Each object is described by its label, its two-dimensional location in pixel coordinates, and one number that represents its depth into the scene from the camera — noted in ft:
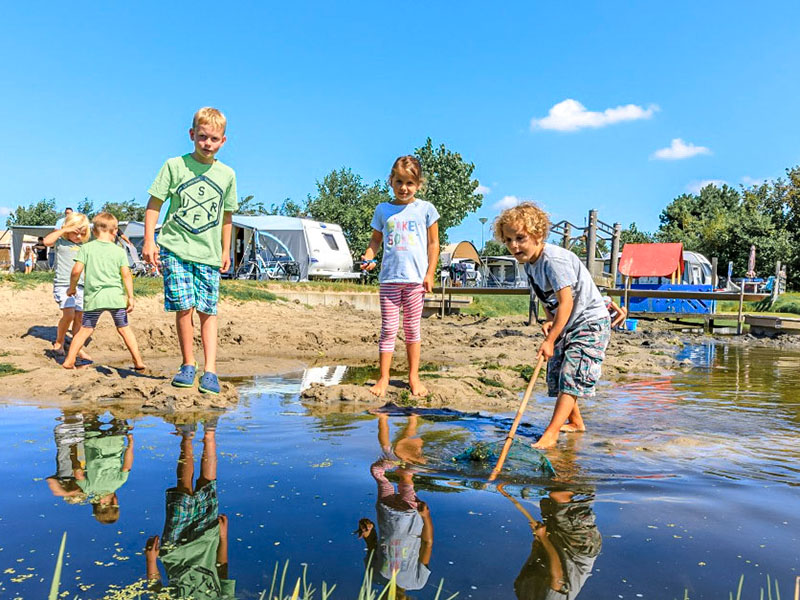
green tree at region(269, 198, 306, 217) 144.97
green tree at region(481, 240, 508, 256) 232.94
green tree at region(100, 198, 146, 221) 152.15
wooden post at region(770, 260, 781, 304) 76.54
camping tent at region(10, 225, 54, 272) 85.76
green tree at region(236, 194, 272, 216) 157.17
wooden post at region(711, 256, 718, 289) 75.56
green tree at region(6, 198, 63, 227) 148.87
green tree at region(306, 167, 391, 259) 111.14
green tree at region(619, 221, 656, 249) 209.97
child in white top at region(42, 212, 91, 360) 22.01
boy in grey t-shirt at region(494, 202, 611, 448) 12.75
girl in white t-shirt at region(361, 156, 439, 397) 16.58
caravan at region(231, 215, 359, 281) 76.59
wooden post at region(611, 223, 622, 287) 59.41
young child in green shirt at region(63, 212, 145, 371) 19.30
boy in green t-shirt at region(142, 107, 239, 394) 14.61
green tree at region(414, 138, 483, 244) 123.34
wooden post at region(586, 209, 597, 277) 54.90
